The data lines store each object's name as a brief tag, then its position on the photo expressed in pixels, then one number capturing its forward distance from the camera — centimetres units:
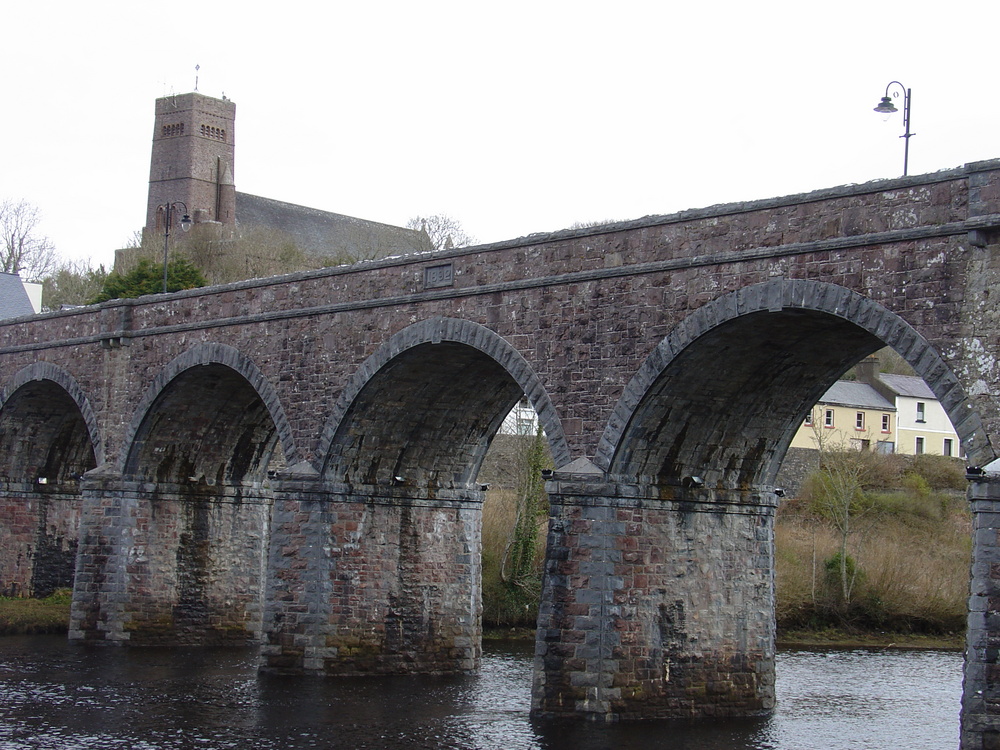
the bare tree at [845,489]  4044
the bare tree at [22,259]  7006
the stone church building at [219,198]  7581
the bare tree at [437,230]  7575
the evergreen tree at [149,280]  4594
